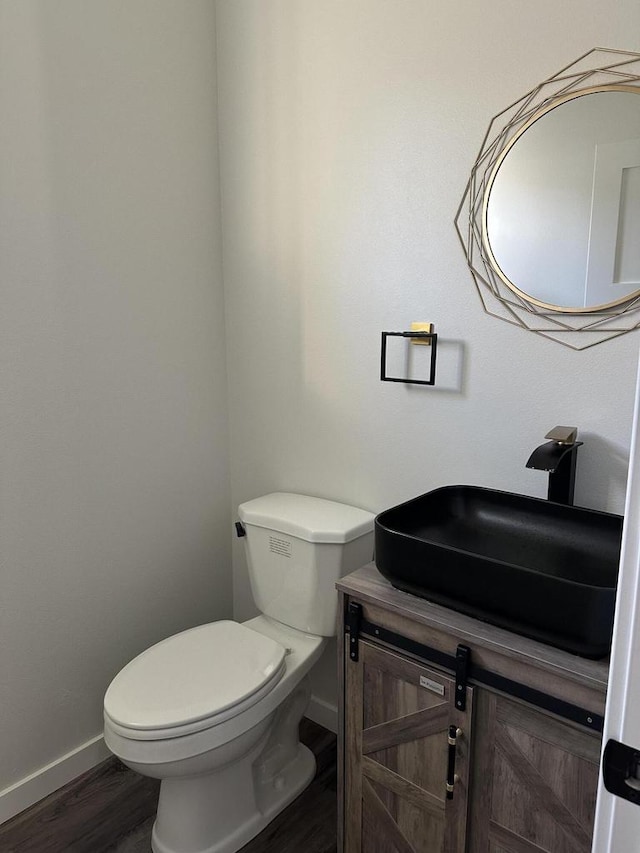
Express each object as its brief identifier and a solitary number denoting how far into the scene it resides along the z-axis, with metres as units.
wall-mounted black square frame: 1.67
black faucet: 1.34
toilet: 1.50
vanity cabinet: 1.13
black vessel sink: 1.11
